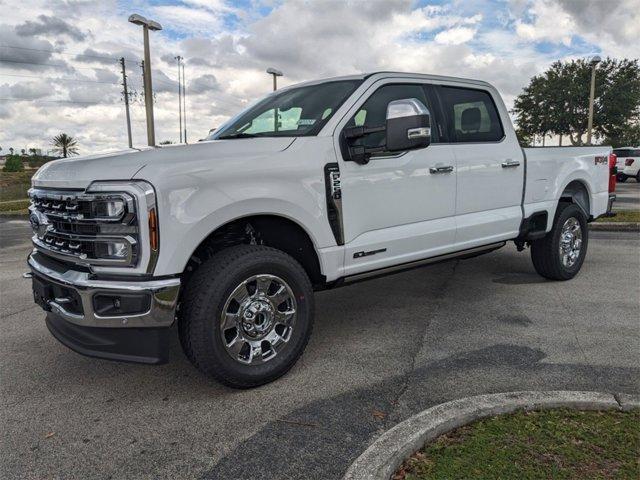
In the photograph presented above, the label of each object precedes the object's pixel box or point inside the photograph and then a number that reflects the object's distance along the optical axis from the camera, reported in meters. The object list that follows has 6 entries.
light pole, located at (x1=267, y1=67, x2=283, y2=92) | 16.94
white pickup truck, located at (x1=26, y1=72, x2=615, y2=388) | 3.00
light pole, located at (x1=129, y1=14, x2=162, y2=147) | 16.28
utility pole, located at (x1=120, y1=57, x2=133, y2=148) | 48.56
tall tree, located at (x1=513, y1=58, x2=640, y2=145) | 35.97
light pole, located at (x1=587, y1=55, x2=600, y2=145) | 21.42
